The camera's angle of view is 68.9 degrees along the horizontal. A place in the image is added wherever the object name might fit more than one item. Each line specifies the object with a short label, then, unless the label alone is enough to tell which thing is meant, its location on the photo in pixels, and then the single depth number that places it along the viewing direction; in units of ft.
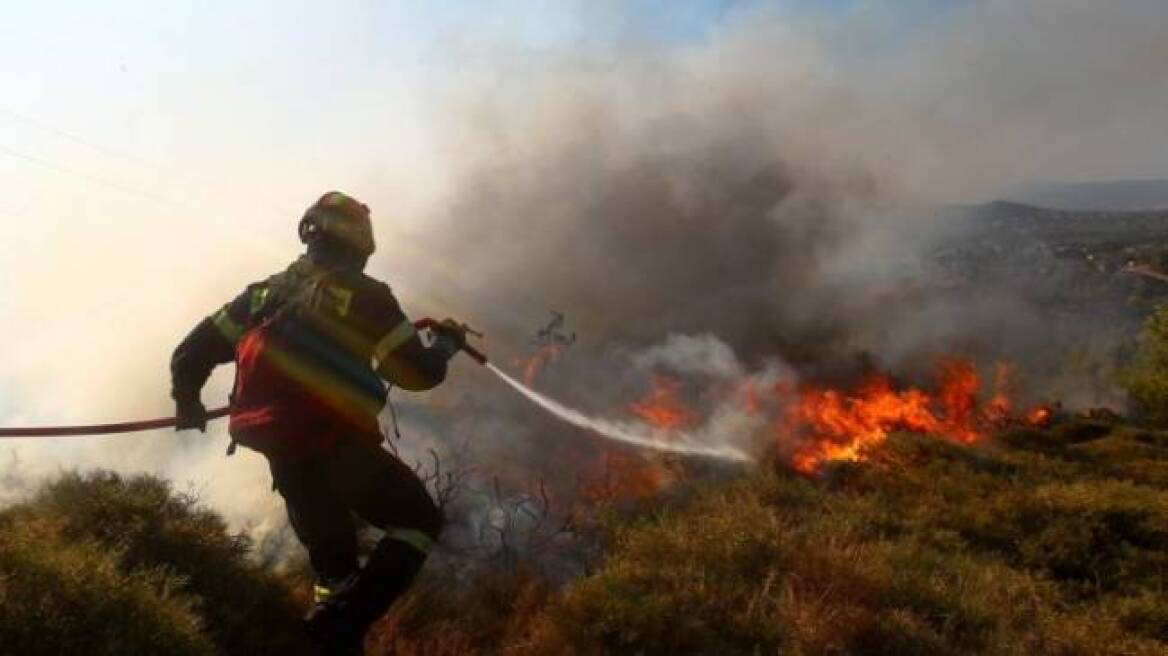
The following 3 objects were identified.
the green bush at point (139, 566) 11.85
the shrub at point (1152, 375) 78.84
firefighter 11.49
